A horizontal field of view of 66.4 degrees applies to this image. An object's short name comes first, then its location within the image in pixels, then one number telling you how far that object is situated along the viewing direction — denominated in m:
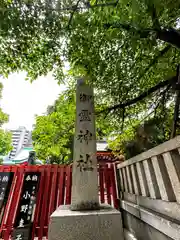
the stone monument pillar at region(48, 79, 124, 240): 1.95
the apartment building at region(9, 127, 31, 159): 85.38
